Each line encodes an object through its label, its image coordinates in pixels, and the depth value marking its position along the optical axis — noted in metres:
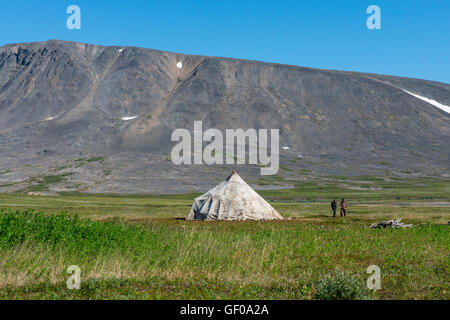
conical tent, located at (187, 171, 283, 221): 43.28
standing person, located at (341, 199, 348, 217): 47.71
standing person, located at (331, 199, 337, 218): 46.72
